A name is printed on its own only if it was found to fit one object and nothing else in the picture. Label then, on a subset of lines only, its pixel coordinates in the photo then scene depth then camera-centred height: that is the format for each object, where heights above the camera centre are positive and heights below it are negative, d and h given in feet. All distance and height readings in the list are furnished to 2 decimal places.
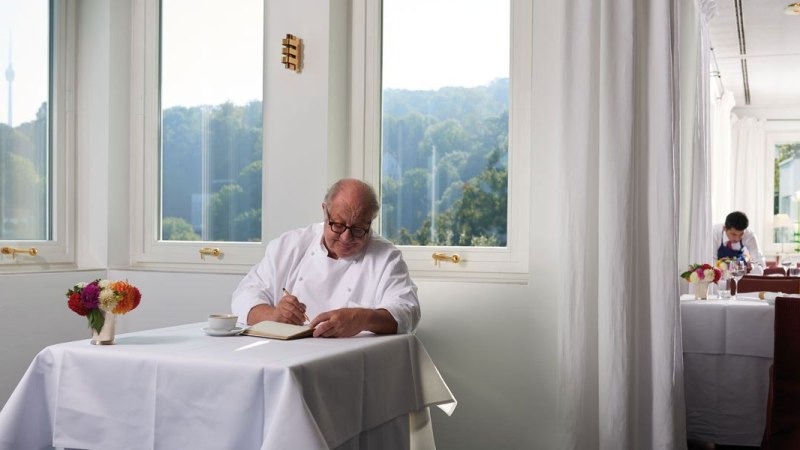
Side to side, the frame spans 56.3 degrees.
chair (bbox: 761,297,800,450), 9.51 -2.04
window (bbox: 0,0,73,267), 12.56 +1.46
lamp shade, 33.35 +0.03
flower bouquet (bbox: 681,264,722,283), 13.47 -0.96
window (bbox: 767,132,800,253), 34.71 +1.87
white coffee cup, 8.00 -1.14
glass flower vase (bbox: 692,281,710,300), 13.52 -1.25
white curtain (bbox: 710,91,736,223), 26.94 +2.47
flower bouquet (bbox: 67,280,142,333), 7.30 -0.84
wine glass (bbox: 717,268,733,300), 13.76 -1.30
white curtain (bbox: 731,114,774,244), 34.53 +2.33
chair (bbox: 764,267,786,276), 24.46 -1.62
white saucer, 7.98 -1.24
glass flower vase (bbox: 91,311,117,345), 7.29 -1.14
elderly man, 8.91 -0.69
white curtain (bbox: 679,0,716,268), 16.48 +2.03
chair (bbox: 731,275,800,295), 15.08 -1.32
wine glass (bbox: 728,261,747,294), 13.96 -0.90
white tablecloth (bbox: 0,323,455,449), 6.31 -1.61
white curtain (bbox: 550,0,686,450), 9.69 -0.08
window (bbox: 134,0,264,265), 12.89 +1.51
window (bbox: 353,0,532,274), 11.16 +1.41
